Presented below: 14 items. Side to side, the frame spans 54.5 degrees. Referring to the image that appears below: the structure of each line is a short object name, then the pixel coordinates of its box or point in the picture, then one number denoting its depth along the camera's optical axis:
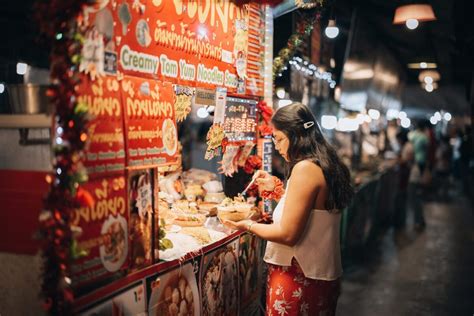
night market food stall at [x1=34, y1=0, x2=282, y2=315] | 2.60
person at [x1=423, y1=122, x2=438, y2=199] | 18.06
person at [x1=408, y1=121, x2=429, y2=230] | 13.76
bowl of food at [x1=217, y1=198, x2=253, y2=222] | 4.23
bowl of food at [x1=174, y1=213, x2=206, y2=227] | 4.54
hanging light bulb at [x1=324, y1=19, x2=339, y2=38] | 7.57
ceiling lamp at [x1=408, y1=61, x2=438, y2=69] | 15.71
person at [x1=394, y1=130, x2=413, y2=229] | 12.16
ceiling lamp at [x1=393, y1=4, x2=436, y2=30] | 7.79
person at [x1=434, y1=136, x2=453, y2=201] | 22.39
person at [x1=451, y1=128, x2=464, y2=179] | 24.34
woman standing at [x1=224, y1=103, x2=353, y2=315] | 3.41
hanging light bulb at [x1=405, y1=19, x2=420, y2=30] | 8.41
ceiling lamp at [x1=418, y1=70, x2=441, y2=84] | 19.05
